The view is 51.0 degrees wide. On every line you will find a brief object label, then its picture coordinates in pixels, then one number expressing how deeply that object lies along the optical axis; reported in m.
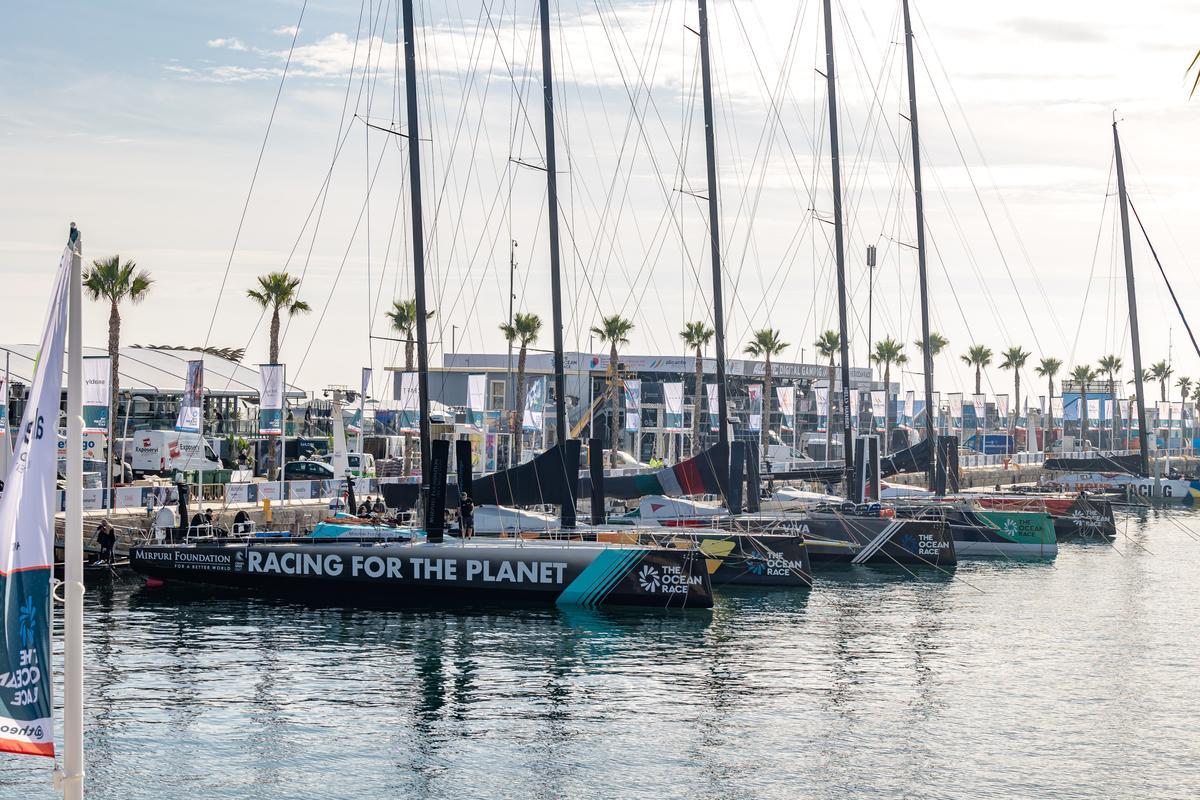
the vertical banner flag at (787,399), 83.81
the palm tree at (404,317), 89.38
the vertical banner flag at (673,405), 75.12
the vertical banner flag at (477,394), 61.56
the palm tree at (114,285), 60.34
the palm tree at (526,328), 98.49
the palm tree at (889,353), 134.88
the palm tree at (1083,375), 159.54
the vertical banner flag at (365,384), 65.69
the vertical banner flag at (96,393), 42.41
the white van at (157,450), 65.28
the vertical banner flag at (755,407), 90.19
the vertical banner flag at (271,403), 51.48
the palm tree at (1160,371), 176.12
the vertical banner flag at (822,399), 105.76
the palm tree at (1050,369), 163.75
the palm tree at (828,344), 128.75
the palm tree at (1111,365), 166.00
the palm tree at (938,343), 148.38
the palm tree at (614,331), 97.74
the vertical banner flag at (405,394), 58.94
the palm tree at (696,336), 108.31
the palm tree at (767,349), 107.12
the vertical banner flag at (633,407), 74.44
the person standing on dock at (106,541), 41.91
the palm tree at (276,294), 71.50
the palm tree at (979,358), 149.62
